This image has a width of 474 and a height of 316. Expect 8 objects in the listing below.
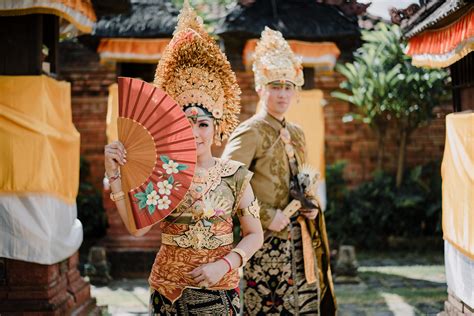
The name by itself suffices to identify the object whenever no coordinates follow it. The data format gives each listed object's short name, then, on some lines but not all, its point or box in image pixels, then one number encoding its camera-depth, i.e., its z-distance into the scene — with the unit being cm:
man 416
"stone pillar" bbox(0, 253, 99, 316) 469
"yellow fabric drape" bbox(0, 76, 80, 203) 457
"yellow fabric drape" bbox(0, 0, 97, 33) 453
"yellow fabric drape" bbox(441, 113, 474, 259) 426
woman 267
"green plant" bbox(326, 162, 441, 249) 944
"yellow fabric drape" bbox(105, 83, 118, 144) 766
